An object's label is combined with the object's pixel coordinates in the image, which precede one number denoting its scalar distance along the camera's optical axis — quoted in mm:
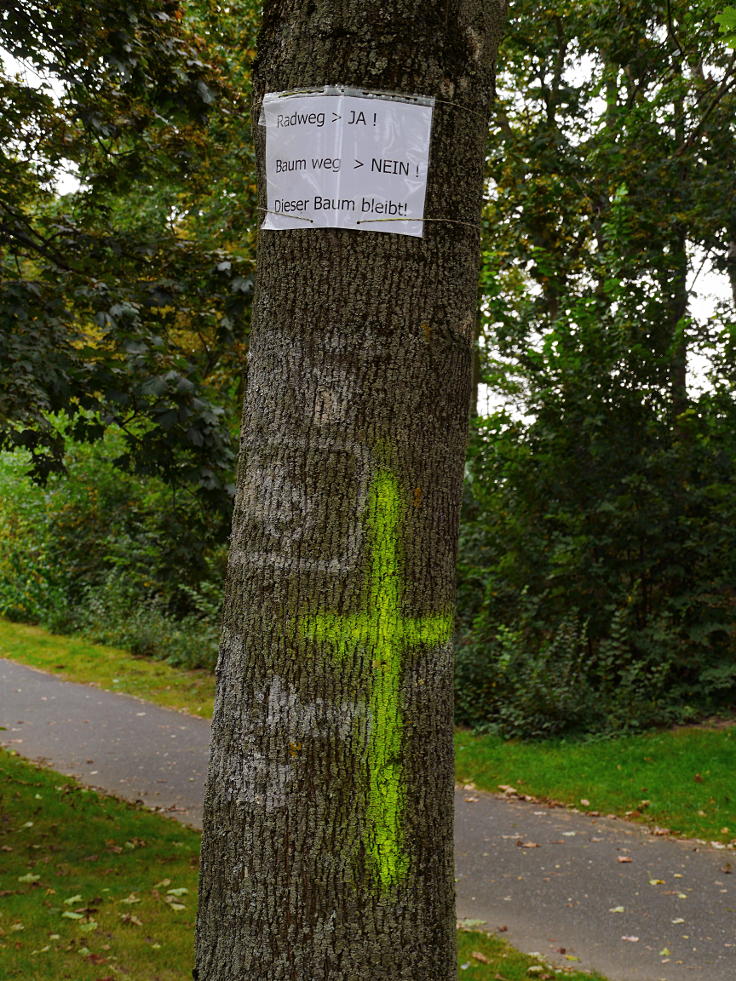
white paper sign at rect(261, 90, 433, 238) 2387
